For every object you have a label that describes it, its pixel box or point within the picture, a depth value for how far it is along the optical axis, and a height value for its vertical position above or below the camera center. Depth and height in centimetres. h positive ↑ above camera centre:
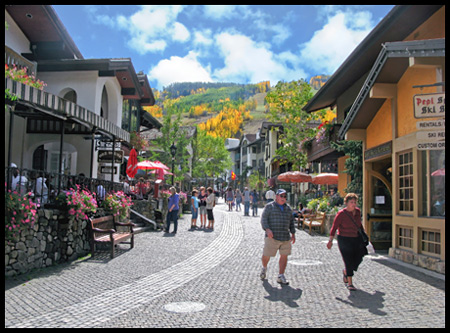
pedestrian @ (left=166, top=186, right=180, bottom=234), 1605 -61
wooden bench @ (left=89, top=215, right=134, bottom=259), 1076 -110
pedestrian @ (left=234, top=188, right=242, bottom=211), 3679 -35
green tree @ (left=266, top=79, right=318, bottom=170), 2914 +553
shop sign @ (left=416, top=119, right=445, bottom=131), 609 +104
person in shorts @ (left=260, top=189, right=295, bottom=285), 828 -61
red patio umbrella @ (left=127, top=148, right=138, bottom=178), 1800 +113
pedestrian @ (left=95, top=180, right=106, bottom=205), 1321 -4
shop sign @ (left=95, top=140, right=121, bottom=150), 1750 +193
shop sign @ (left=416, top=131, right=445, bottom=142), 605 +87
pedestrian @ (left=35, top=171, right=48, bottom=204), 950 +2
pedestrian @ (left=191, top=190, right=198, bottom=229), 1788 -62
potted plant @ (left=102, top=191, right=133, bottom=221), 1326 -41
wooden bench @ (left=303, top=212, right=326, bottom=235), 1674 -102
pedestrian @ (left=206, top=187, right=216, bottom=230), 1816 -49
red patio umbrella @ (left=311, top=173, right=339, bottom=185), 2248 +88
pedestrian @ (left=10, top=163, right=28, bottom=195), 865 +12
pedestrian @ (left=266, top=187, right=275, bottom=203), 2927 +4
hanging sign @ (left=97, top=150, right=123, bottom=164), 1791 +146
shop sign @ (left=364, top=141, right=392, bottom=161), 1111 +124
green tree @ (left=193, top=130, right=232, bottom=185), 5544 +518
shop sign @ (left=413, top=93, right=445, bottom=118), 629 +135
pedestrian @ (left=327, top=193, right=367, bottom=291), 766 -70
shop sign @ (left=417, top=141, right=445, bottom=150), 609 +75
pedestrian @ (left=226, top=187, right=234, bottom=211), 3394 -25
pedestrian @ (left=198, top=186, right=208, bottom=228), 1864 -30
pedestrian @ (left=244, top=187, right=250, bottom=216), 2796 -44
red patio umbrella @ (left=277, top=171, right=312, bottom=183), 2225 +93
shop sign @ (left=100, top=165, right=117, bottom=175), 1828 +93
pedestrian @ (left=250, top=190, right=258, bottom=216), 2862 -44
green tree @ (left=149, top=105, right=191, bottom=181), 3331 +408
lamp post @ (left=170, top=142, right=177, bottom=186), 2332 +229
